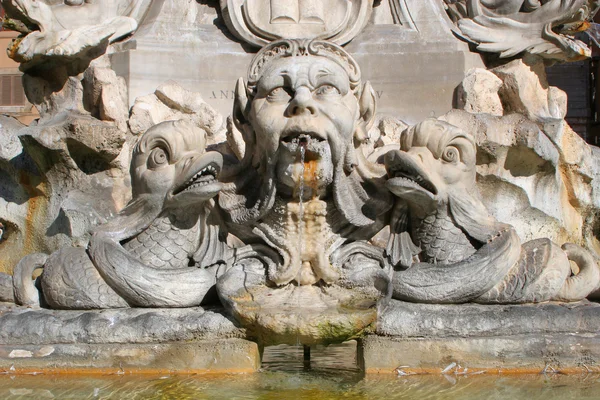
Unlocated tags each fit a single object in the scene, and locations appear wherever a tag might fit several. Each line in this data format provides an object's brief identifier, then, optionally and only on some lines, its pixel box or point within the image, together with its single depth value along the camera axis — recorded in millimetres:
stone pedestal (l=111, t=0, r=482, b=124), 6773
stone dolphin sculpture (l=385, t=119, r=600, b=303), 5402
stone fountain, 5148
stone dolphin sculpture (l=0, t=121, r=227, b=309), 5402
